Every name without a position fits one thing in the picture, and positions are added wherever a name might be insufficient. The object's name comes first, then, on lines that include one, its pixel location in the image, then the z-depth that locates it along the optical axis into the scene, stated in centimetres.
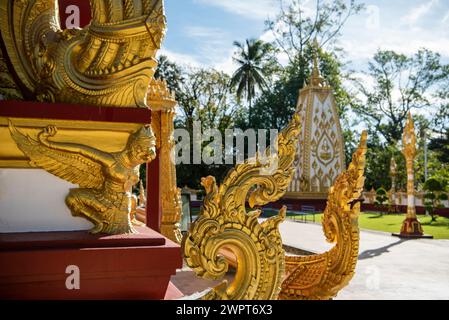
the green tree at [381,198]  2848
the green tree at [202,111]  3203
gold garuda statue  175
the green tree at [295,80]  3669
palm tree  3844
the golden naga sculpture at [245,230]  171
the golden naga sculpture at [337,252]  241
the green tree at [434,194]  2191
